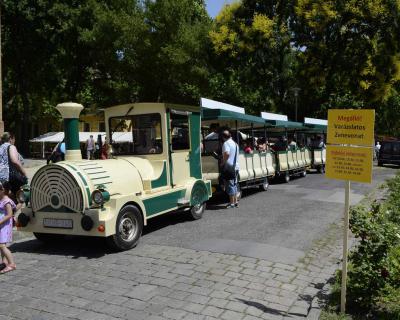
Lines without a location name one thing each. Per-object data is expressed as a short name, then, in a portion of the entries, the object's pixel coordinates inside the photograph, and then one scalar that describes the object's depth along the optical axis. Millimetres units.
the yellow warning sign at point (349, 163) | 4629
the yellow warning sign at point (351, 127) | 4586
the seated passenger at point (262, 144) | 15265
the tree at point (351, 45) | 22672
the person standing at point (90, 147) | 25897
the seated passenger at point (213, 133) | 12801
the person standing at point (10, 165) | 9055
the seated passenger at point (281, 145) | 17531
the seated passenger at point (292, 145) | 18109
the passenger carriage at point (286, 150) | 16422
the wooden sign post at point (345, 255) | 4629
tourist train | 6871
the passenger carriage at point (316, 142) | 21377
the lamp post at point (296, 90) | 24548
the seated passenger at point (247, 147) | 13539
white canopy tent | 36438
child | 6117
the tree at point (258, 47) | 24953
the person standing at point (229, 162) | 10812
